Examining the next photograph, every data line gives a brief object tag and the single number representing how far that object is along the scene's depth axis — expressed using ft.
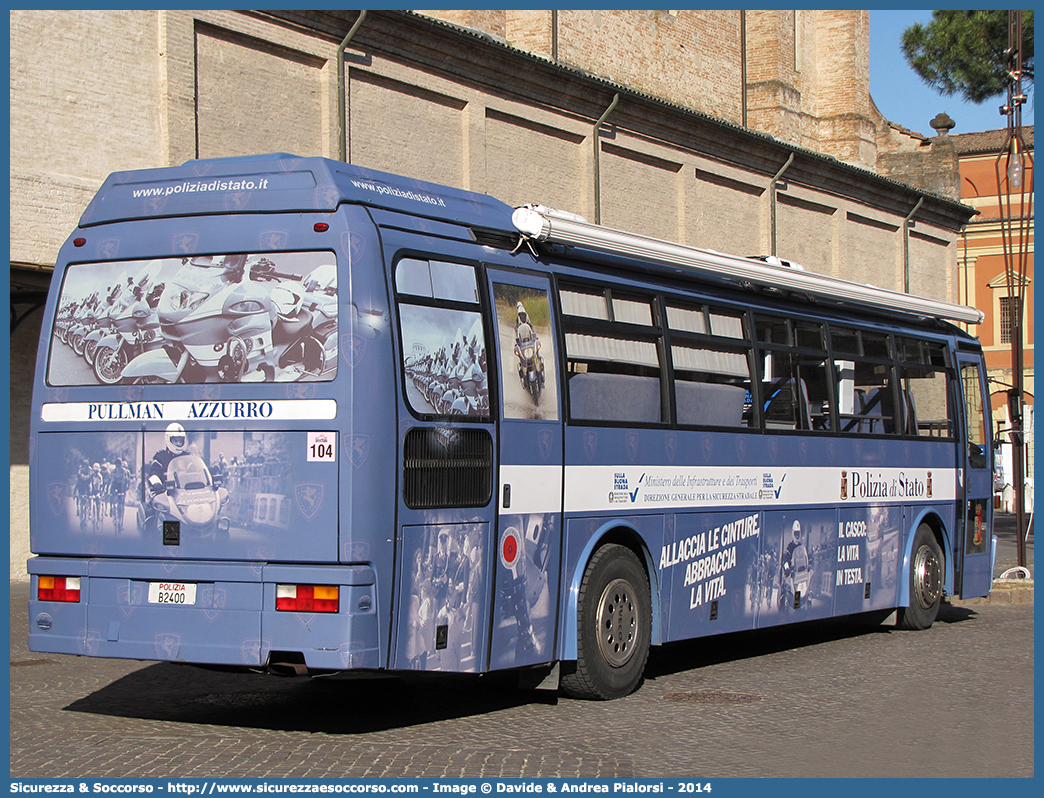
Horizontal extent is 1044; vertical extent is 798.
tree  80.79
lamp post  62.64
